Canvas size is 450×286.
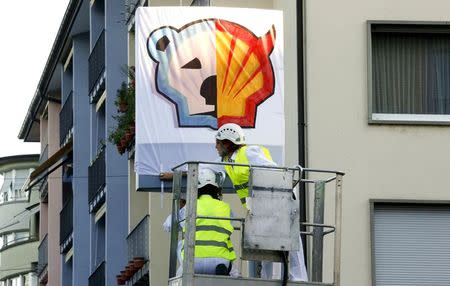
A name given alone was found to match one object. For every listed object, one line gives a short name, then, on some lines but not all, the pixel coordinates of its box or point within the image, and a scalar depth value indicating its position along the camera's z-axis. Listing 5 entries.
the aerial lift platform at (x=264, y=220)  13.90
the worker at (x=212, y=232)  14.05
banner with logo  20.64
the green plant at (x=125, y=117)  30.38
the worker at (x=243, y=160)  14.23
